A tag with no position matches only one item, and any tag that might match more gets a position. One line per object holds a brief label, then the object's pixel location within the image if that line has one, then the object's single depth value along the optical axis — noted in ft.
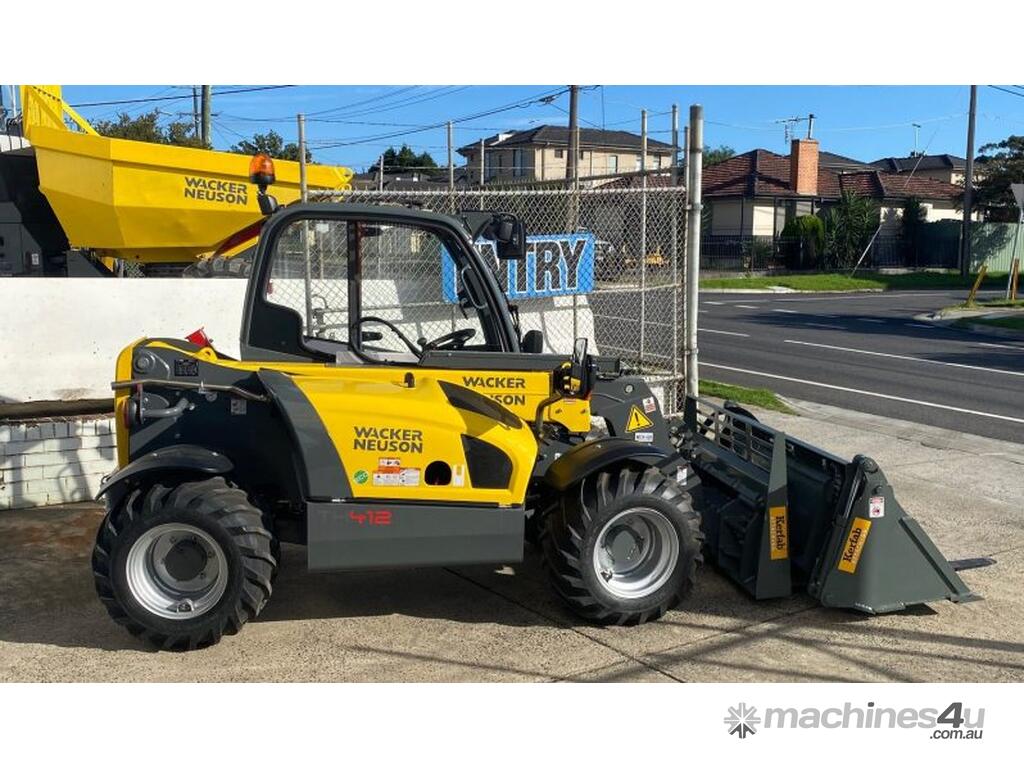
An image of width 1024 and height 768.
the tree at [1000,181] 153.48
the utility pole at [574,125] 48.13
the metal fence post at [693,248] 26.05
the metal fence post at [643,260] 29.66
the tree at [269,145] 119.65
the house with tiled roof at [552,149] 154.20
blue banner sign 31.55
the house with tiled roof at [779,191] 148.97
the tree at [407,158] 168.04
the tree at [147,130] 98.37
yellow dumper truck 28.89
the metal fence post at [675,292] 27.89
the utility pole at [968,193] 115.97
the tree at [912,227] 145.89
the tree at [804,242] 134.72
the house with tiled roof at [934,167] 207.92
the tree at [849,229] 136.36
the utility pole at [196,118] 98.85
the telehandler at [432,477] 14.61
